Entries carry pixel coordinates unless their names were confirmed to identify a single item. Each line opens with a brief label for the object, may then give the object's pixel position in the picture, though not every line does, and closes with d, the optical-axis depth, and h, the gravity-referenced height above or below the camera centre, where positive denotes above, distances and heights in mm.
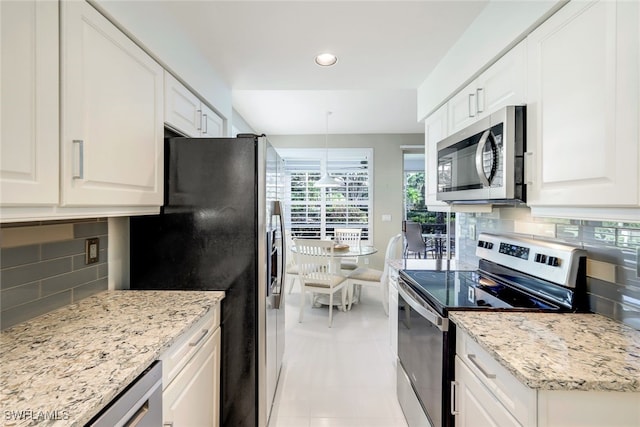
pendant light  4203 +411
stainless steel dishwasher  740 -548
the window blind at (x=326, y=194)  5156 +295
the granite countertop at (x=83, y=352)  667 -440
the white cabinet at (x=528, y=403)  782 -551
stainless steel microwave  1234 +248
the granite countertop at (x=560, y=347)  767 -426
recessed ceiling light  1977 +1050
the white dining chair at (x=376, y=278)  3414 -814
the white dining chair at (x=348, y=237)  4512 -422
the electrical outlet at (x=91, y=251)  1397 -203
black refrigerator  1600 -161
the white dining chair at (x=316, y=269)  3217 -671
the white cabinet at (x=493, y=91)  1279 +622
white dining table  3434 -530
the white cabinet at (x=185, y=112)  1598 +617
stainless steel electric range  1240 -414
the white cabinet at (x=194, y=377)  1065 -708
